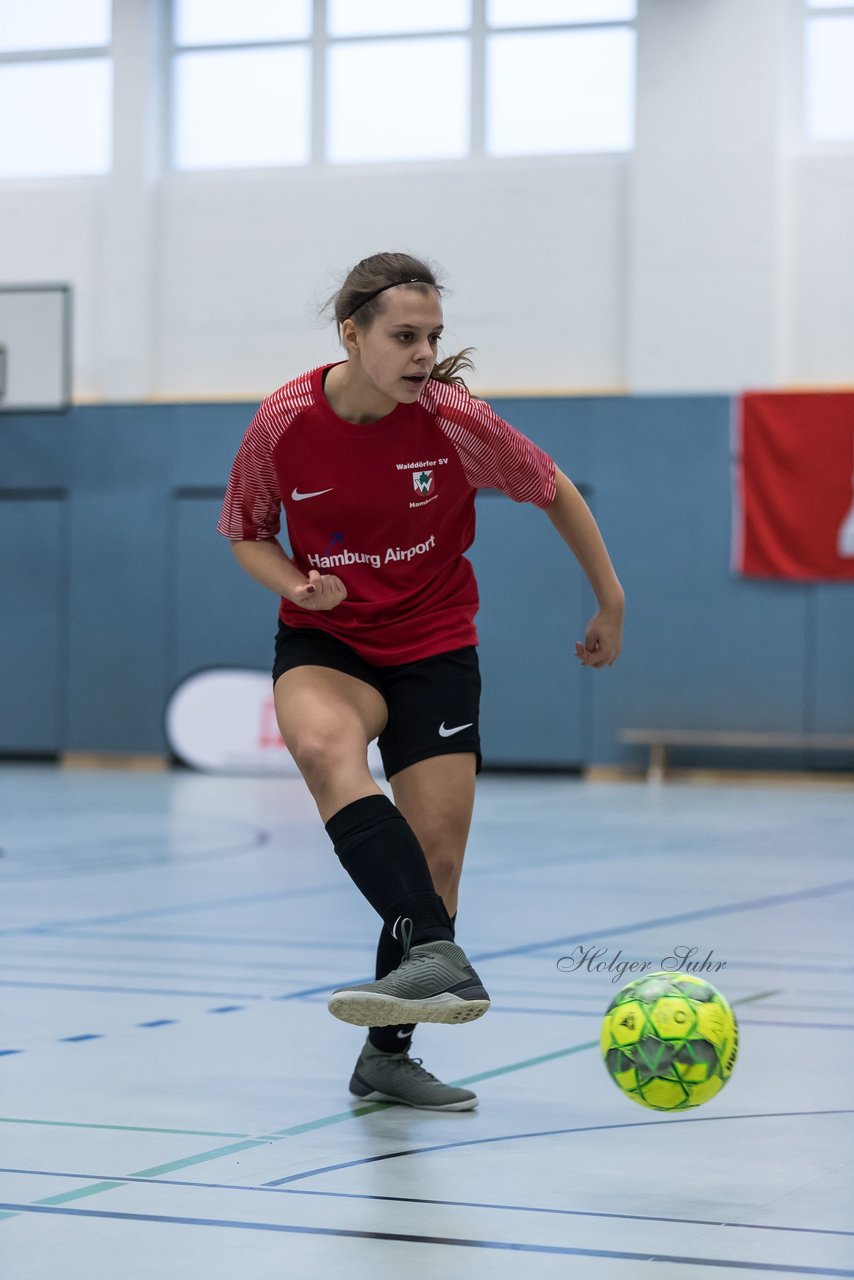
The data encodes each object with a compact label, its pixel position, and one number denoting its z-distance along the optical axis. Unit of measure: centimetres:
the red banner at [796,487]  1591
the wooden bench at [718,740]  1583
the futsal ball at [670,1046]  338
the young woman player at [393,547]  369
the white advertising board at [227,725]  1638
